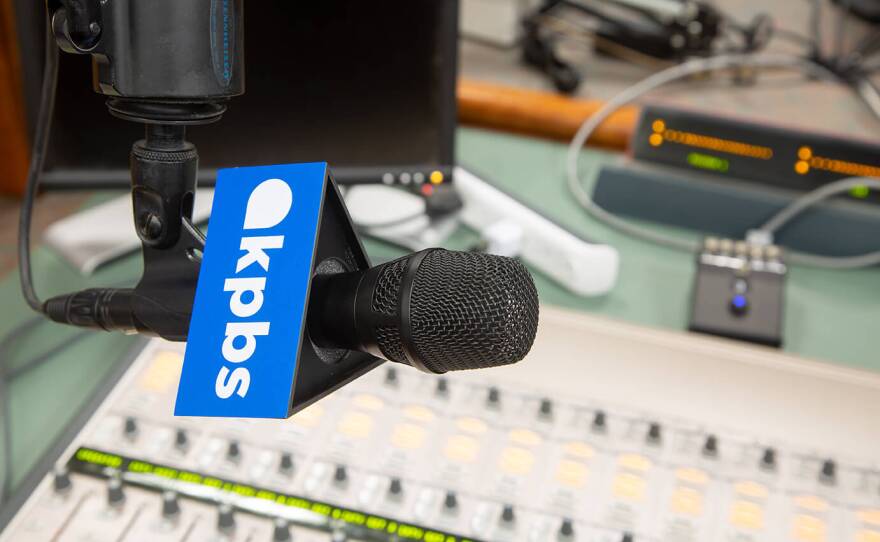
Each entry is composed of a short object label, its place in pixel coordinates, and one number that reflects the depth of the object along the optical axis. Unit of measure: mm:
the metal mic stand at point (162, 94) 377
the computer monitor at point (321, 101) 843
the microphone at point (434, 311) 367
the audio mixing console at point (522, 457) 619
